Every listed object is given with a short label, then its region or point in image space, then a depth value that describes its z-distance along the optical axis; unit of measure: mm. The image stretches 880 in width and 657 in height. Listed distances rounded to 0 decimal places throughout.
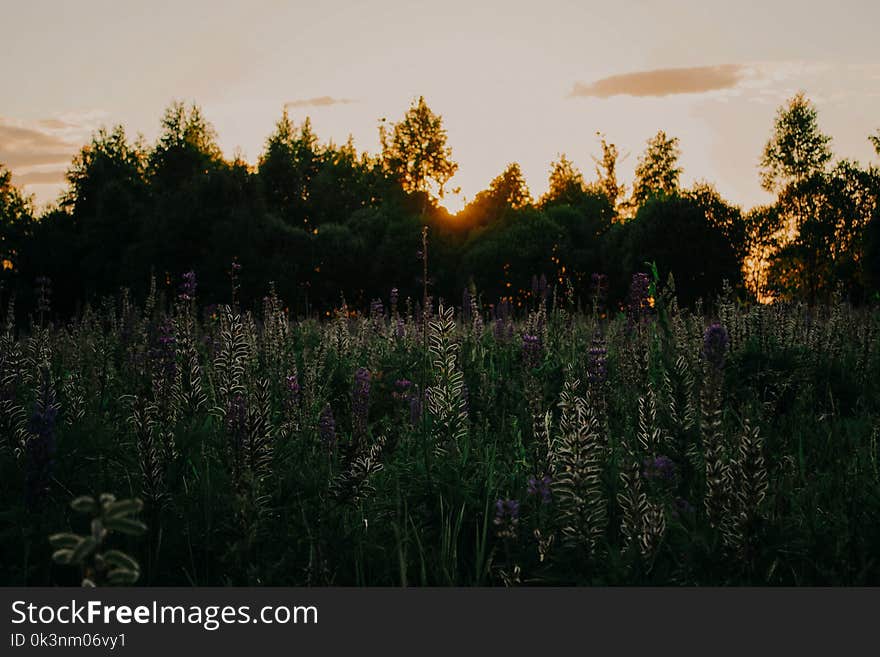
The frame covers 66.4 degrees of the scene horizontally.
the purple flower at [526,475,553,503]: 2527
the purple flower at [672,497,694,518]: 2753
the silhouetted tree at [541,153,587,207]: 58581
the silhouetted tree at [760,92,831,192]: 43781
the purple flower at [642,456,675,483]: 2473
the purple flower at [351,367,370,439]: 3109
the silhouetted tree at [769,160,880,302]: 39344
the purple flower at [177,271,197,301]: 4932
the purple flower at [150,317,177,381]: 3418
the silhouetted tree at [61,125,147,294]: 36469
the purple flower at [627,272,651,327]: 5133
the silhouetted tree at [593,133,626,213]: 59344
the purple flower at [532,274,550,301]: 7788
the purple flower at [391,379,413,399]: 4695
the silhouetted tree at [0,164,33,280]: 39938
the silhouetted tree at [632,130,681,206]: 58625
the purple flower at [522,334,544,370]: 3336
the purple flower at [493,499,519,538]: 2328
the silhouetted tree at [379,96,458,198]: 53688
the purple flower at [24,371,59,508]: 2170
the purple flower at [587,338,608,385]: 3068
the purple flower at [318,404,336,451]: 3523
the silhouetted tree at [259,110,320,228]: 44344
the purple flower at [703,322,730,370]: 2314
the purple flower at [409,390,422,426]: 3807
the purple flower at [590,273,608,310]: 6827
